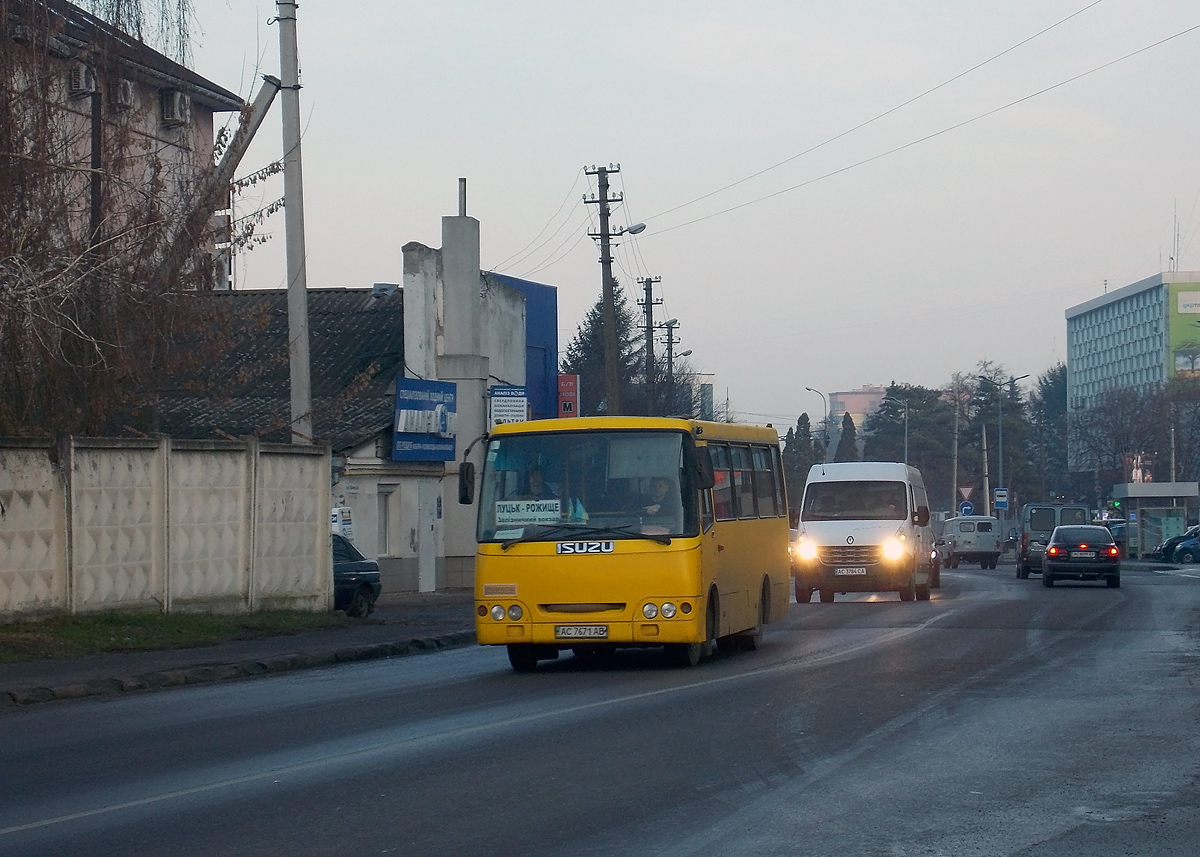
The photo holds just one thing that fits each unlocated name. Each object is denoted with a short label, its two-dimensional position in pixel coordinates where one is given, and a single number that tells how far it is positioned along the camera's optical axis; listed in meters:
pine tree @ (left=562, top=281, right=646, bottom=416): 102.69
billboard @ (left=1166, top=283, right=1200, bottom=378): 164.25
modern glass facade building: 164.62
